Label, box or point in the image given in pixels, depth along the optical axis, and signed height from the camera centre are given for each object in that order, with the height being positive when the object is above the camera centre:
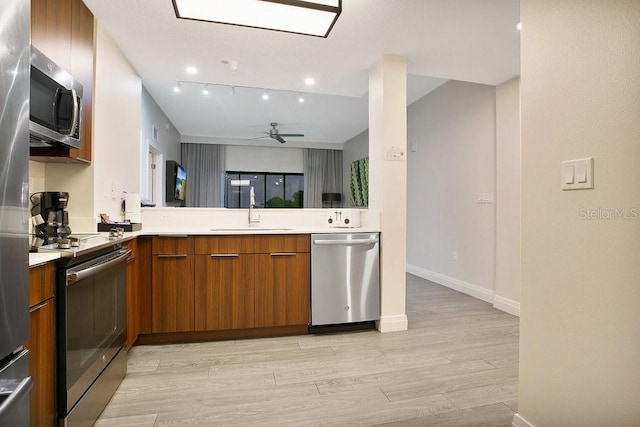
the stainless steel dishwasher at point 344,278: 2.77 -0.59
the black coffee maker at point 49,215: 1.82 -0.01
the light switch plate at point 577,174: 1.19 +0.16
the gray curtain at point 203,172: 8.15 +1.07
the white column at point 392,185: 2.94 +0.26
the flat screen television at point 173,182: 5.63 +0.58
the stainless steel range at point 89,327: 1.32 -0.57
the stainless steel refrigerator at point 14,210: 0.74 +0.01
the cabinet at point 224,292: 2.60 -0.65
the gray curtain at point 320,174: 8.95 +1.12
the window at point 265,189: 8.70 +0.70
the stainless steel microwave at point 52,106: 1.51 +0.56
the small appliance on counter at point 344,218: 3.21 -0.05
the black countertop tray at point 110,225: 2.25 -0.09
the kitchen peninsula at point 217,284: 2.55 -0.59
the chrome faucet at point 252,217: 3.21 -0.04
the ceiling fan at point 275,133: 6.77 +1.74
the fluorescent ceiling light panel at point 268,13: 1.93 +1.29
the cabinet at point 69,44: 1.70 +1.00
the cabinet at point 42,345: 1.15 -0.50
